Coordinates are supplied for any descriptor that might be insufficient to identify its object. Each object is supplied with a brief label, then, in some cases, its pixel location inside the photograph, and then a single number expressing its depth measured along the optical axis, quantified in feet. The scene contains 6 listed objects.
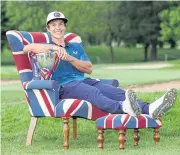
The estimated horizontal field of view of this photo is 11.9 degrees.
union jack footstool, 30.96
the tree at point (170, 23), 215.93
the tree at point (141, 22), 247.22
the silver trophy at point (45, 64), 34.58
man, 31.18
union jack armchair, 32.58
